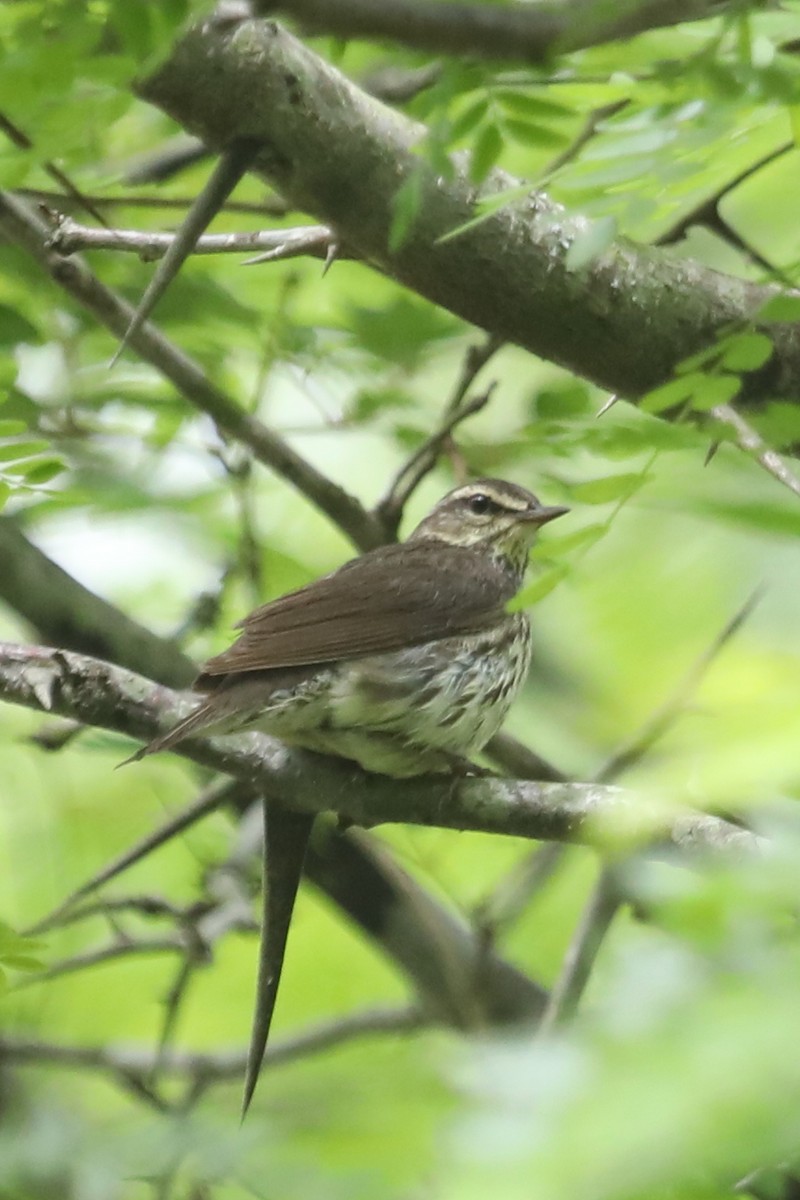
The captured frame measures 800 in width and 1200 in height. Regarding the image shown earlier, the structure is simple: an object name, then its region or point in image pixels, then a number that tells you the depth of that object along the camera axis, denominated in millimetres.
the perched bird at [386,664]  7758
